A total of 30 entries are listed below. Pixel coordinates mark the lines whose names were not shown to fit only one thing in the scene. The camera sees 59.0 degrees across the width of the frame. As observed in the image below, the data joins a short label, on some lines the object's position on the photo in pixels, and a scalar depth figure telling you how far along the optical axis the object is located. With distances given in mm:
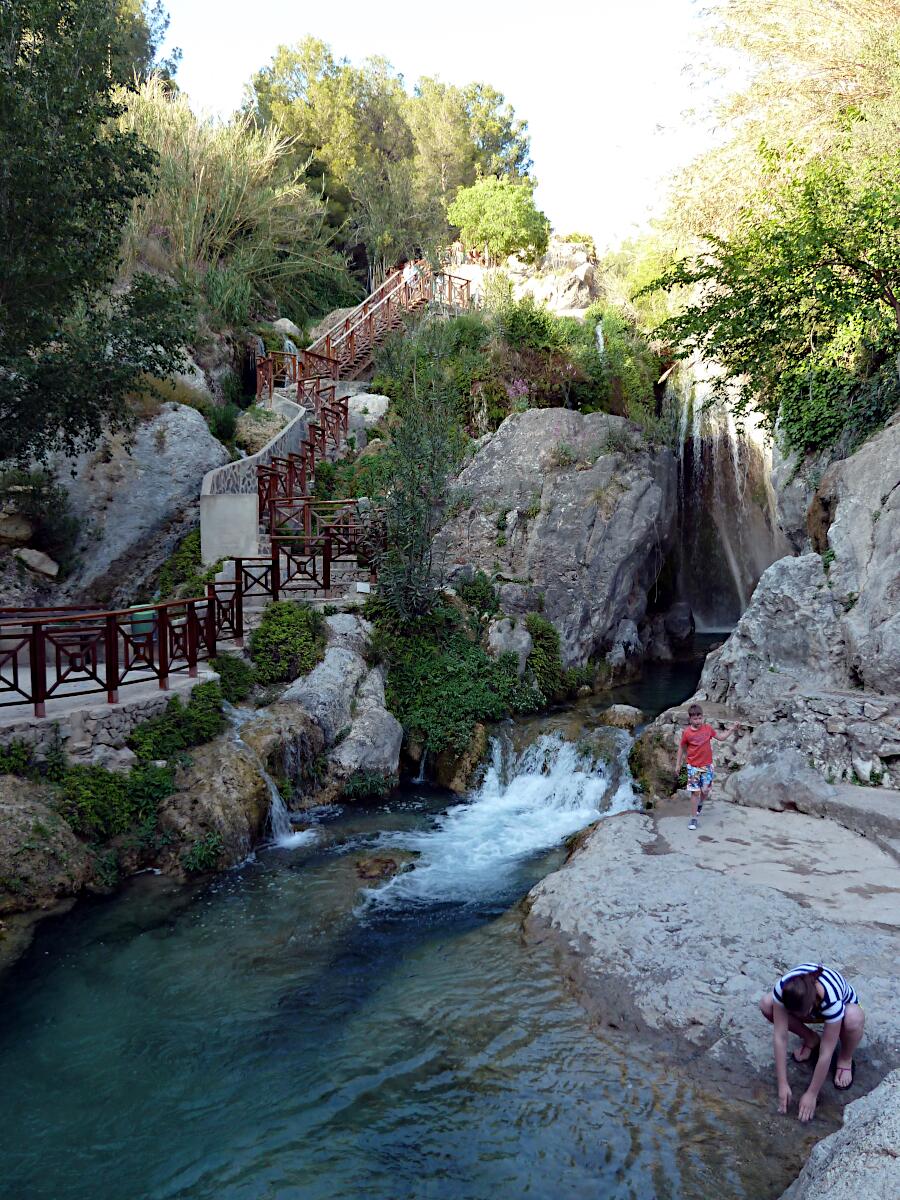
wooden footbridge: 10094
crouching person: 4895
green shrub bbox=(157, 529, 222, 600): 15312
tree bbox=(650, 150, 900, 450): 11656
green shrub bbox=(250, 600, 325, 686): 12625
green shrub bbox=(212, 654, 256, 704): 11745
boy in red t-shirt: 8906
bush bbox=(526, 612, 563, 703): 15195
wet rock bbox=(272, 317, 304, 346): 26406
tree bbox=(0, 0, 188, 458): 10578
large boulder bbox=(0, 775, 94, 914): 8164
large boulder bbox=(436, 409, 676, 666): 16344
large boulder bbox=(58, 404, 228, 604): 16188
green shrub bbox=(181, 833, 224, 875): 9133
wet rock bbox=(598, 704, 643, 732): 13315
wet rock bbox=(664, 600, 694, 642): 19844
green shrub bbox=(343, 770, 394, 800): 11695
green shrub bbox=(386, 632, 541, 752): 13094
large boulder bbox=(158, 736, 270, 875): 9383
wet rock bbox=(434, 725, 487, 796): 12484
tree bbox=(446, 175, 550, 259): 28219
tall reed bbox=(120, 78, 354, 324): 23094
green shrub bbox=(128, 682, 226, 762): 10008
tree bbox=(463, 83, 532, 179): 38656
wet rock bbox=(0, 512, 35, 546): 15453
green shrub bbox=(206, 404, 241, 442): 20156
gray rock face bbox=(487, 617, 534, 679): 14922
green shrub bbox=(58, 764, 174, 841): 9000
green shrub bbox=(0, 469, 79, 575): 15516
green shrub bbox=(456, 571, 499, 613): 15773
